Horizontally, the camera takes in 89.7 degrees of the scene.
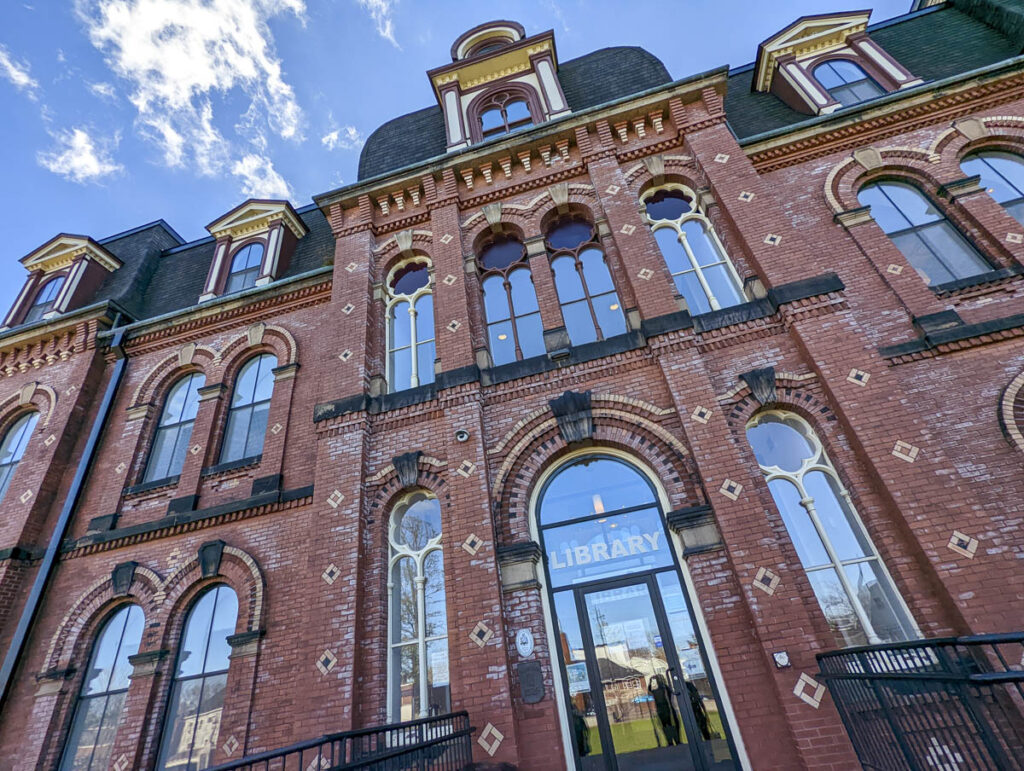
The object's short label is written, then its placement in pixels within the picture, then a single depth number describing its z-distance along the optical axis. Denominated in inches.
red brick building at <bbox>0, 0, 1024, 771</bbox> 243.6
